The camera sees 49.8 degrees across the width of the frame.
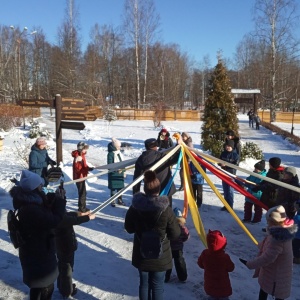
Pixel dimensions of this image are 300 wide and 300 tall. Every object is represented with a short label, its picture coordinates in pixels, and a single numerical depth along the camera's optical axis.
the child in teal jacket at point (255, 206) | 5.46
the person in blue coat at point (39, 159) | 6.16
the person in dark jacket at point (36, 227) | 2.65
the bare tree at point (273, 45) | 28.45
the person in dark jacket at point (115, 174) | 6.45
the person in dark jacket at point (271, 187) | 4.71
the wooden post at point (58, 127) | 9.32
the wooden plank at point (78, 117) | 9.14
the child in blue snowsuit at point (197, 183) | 6.33
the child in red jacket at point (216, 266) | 3.13
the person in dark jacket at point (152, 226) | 2.85
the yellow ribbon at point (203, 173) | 4.28
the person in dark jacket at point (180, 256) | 3.73
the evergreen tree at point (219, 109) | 11.93
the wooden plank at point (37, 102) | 9.50
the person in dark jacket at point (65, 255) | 3.40
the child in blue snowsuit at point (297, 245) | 4.31
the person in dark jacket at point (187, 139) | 6.74
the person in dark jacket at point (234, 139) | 6.69
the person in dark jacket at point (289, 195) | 4.28
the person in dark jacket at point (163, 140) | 8.48
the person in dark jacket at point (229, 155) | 6.39
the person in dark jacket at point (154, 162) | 4.66
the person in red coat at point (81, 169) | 6.09
